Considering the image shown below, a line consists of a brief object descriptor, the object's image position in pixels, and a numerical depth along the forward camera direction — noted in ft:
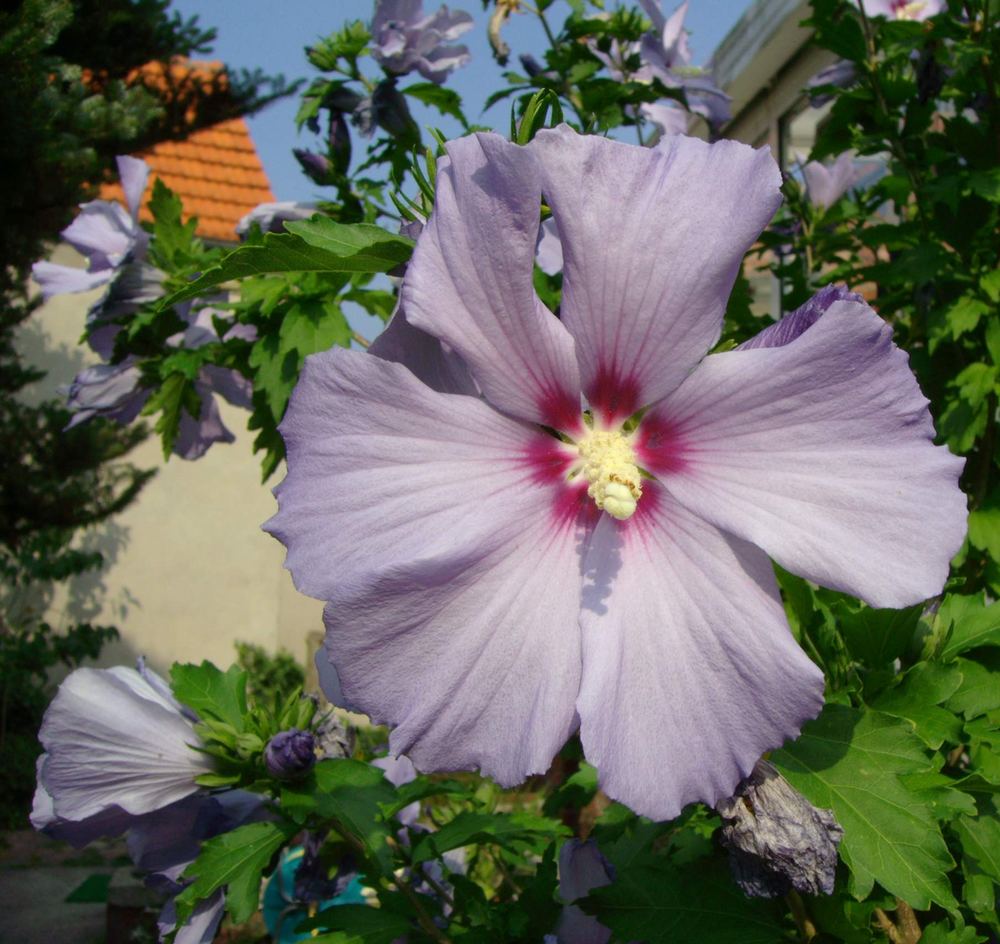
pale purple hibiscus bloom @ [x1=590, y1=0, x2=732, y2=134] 1.49
